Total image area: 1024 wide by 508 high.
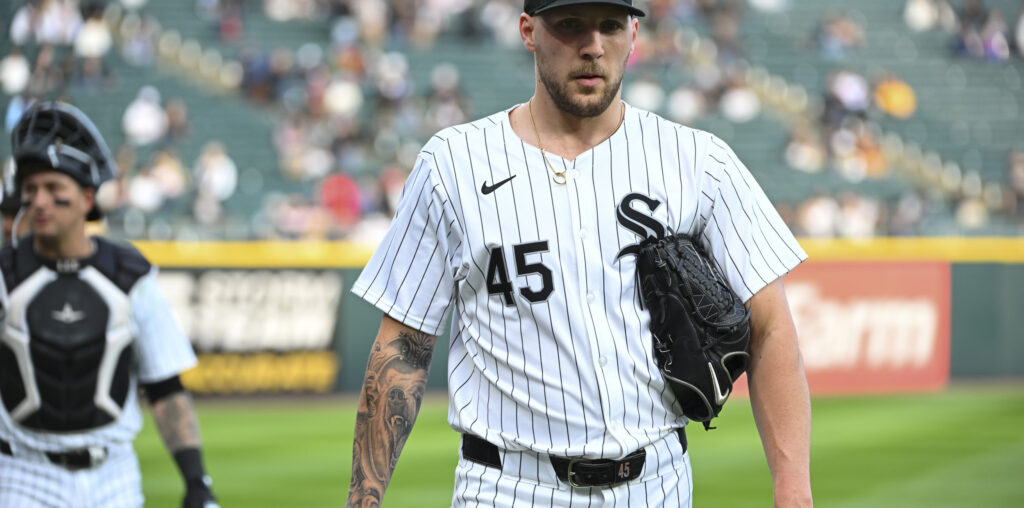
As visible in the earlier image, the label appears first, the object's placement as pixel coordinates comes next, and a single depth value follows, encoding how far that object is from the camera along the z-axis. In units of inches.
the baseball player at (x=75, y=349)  340.8
